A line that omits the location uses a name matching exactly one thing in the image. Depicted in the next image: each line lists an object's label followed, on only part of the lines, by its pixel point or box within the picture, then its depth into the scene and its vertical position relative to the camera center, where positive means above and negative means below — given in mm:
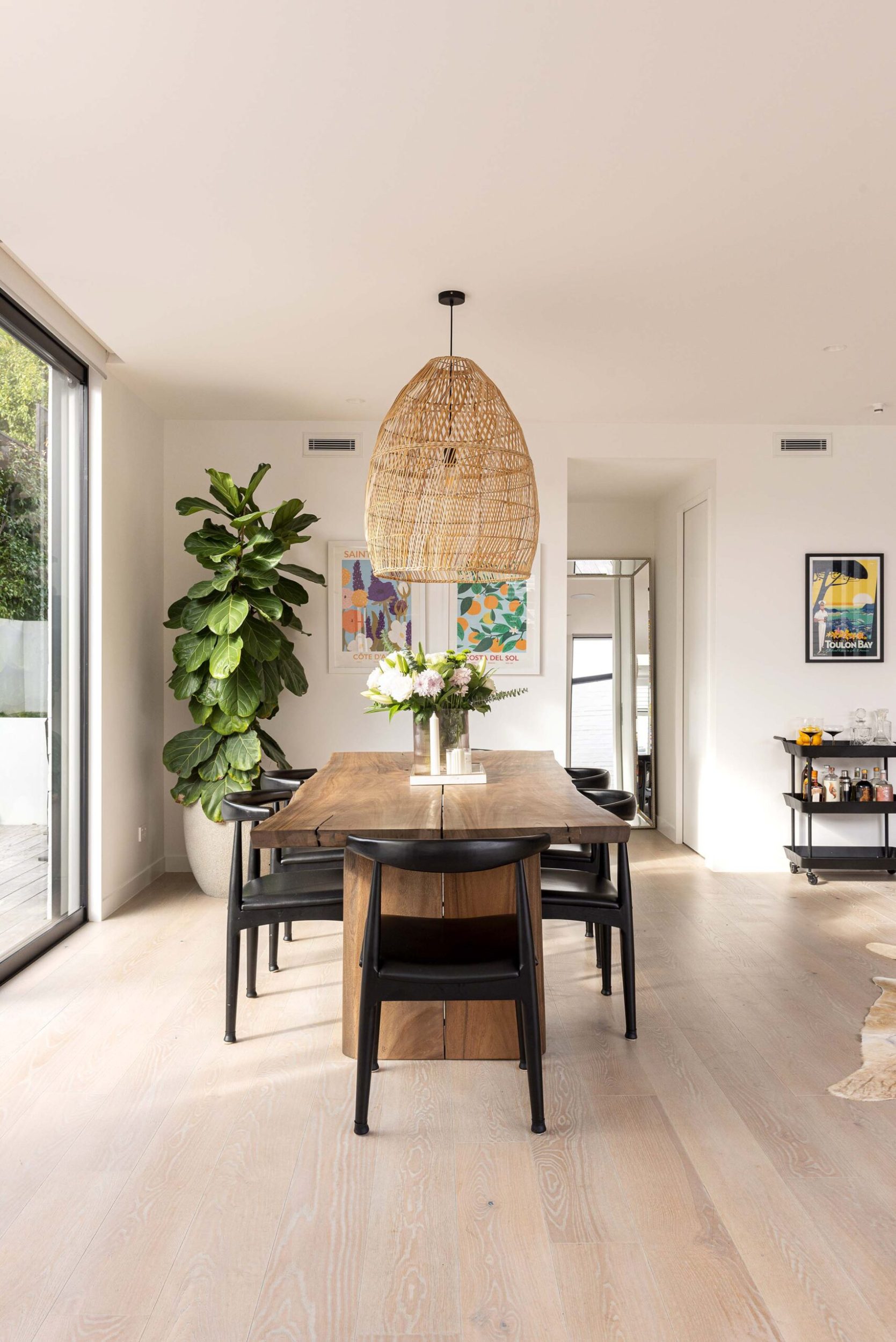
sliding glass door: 3811 +93
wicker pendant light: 3518 +659
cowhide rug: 2820 -1255
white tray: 3607 -446
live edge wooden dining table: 2689 -491
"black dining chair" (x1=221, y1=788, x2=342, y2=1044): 3154 -786
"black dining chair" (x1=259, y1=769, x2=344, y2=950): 3863 -791
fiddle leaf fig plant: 5043 +84
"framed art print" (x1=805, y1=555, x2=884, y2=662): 5887 +294
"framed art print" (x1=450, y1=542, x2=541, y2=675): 5863 +221
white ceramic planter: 5199 -1028
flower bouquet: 3572 -141
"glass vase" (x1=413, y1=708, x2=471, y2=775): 3674 -301
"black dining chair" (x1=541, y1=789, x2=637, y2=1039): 3139 -797
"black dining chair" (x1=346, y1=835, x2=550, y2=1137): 2482 -808
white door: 6145 -73
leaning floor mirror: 7352 -61
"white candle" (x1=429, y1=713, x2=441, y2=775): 3684 -349
